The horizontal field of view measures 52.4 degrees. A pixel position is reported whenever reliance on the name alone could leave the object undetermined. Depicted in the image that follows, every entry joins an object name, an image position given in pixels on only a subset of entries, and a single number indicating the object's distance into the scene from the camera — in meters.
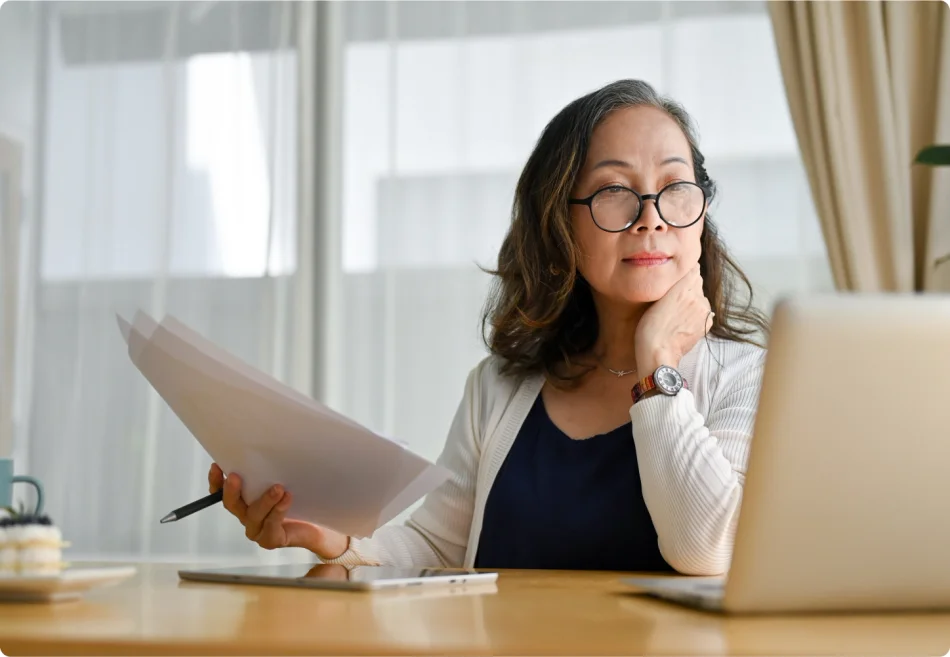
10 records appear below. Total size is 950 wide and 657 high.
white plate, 0.75
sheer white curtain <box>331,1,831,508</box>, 3.05
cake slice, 0.80
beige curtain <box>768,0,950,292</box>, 2.73
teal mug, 1.08
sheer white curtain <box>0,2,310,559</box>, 3.29
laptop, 0.60
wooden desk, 0.54
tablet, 0.86
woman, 1.33
